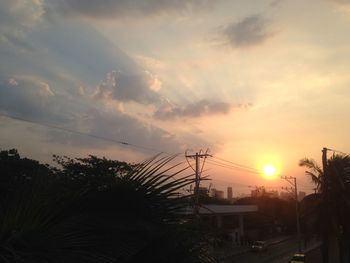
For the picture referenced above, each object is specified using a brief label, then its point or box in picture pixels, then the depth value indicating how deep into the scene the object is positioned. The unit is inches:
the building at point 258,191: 4561.0
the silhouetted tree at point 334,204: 1114.1
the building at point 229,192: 7313.0
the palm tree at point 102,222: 117.0
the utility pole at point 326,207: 1108.5
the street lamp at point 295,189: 2245.2
